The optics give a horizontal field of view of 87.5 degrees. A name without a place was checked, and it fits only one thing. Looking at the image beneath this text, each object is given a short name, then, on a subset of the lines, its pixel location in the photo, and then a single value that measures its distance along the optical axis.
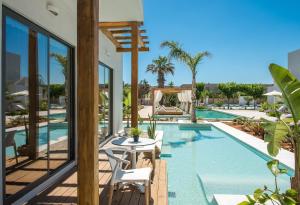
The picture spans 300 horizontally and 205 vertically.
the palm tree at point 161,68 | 26.30
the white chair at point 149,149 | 3.50
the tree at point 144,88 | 25.82
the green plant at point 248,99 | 21.17
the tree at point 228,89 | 22.60
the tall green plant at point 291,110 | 1.94
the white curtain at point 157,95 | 13.05
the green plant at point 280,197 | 1.77
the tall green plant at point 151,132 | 4.78
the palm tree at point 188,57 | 9.86
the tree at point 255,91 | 22.54
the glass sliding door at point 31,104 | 2.29
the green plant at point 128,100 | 6.87
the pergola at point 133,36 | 4.40
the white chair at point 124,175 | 2.34
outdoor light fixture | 2.95
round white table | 3.15
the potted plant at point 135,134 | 3.36
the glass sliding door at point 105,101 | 5.51
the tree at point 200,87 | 23.75
